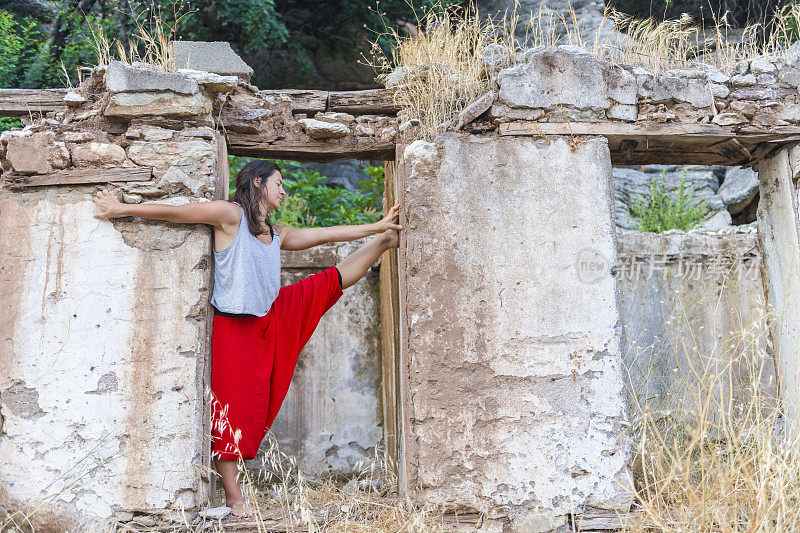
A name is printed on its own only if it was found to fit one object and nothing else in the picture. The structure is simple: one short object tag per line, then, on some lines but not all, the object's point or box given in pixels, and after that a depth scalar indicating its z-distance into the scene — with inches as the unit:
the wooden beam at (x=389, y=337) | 171.8
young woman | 133.2
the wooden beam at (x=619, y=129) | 139.5
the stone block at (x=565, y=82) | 139.9
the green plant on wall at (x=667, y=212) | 284.0
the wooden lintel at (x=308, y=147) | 148.1
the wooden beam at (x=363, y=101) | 150.3
